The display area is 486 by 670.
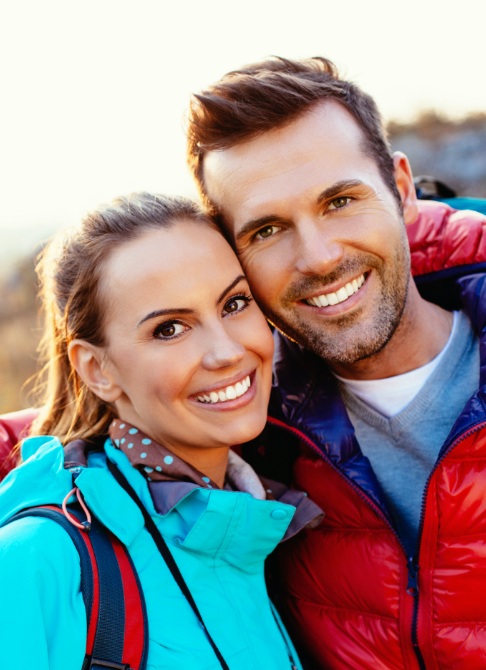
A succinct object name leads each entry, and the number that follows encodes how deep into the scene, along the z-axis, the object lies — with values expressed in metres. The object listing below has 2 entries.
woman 0.82
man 0.88
